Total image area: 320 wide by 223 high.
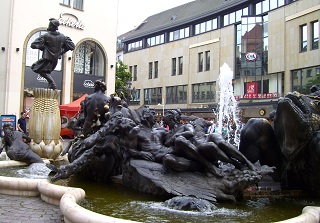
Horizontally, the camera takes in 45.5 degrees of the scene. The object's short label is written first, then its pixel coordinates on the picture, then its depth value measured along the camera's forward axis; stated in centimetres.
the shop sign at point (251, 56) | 3748
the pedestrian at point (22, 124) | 1518
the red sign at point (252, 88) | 3739
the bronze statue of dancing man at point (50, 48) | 1070
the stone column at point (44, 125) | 1030
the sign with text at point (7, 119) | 1778
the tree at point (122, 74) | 4091
